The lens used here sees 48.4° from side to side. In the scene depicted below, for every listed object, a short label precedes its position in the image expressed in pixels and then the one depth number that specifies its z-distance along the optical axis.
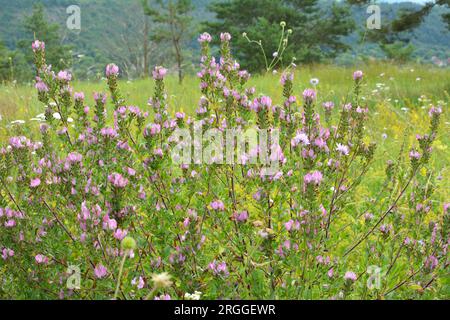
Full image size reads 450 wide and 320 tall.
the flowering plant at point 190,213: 1.97
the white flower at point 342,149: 2.32
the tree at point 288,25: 28.28
